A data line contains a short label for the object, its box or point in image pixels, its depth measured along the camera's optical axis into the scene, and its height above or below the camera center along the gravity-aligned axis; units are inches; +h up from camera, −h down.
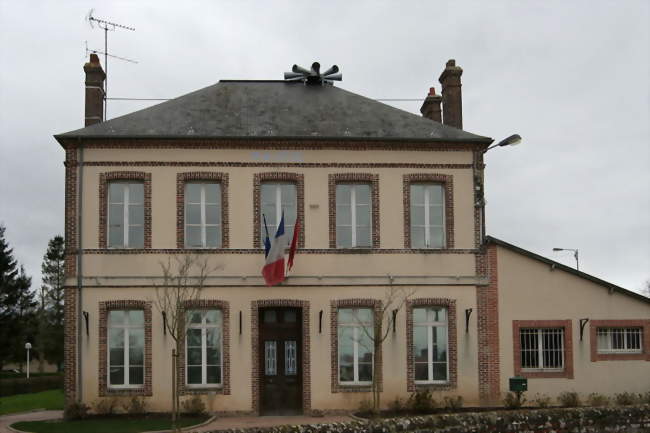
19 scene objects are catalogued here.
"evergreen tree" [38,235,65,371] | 2311.8 -40.2
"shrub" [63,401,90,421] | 759.1 -109.2
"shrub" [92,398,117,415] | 766.5 -105.9
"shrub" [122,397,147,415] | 767.1 -106.4
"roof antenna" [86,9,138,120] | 922.6 +278.5
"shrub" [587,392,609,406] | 792.9 -109.5
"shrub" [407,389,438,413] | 779.8 -108.2
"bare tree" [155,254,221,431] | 778.8 +9.7
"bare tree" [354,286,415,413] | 795.4 -22.0
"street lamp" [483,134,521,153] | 781.1 +140.5
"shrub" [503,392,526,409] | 787.4 -108.8
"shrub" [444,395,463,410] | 787.4 -109.1
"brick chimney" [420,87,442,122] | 970.7 +217.1
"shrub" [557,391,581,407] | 792.9 -108.9
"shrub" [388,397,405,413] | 784.3 -111.4
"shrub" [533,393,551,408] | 791.7 -109.4
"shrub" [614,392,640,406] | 794.2 -109.1
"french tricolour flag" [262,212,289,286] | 761.6 +30.9
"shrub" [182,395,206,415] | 768.3 -107.3
